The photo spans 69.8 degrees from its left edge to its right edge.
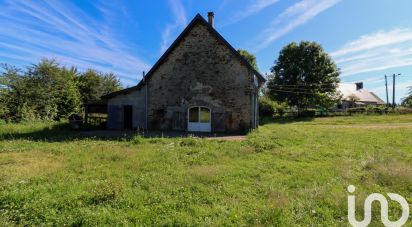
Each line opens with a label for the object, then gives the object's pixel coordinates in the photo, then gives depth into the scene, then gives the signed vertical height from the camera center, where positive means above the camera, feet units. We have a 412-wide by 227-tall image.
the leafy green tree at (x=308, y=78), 129.59 +17.44
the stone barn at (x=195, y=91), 58.80 +5.61
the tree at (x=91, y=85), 113.50 +12.68
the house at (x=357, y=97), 180.04 +13.58
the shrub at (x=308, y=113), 133.49 +2.09
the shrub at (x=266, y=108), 134.50 +4.43
